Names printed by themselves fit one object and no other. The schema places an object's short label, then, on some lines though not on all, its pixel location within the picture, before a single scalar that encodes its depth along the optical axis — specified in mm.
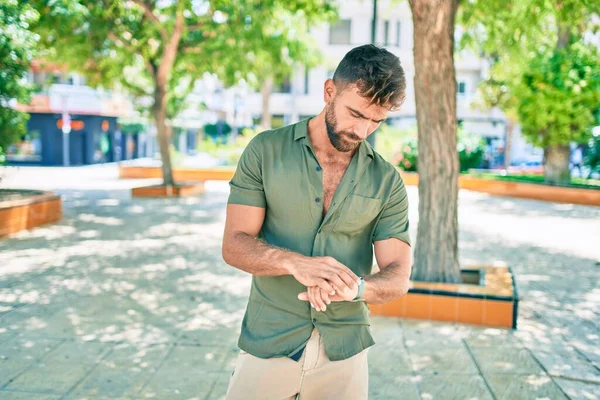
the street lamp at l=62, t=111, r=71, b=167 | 35069
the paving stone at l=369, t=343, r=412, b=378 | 4629
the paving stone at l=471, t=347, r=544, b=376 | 4660
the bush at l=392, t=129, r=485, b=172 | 22969
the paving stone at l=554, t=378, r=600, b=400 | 4230
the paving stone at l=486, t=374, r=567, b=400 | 4223
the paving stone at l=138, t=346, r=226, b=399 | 4172
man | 2107
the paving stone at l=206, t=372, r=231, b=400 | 4113
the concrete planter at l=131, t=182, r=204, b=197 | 16859
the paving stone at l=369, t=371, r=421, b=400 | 4195
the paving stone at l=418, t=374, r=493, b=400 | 4195
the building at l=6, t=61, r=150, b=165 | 34312
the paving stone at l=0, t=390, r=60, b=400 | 3980
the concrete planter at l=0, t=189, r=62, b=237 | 9883
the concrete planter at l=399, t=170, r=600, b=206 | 16156
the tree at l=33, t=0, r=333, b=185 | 14789
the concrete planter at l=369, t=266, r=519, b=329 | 5699
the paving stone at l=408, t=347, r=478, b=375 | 4645
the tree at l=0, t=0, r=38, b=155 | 10266
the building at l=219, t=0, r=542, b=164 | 33594
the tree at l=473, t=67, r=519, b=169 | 22938
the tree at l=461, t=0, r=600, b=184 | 16797
